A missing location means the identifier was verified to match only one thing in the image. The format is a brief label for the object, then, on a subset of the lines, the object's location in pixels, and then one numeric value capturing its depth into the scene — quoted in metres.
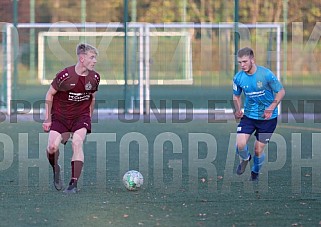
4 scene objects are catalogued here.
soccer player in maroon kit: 16.52
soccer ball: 16.49
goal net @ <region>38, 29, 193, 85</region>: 37.92
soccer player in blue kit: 18.24
